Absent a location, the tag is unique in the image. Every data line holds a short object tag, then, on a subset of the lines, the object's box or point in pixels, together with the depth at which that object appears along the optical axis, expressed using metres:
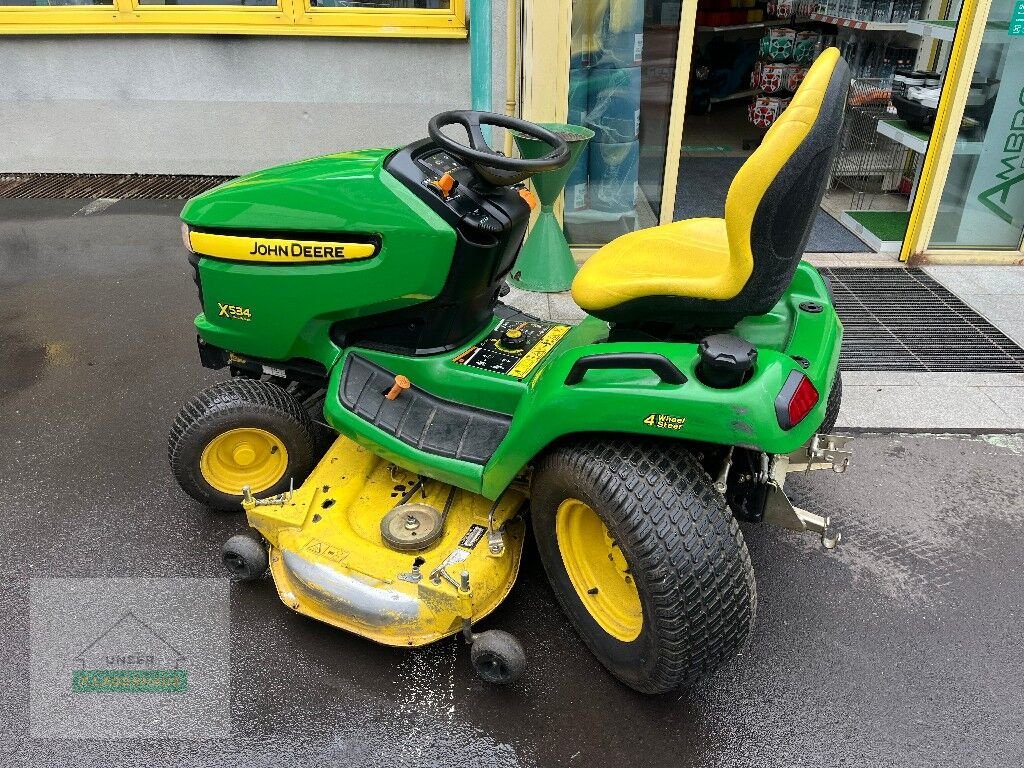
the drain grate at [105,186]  6.44
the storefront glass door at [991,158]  4.76
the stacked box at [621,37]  4.70
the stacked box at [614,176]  5.06
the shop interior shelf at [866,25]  6.02
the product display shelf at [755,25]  8.95
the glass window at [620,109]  4.68
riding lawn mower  1.99
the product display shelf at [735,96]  9.21
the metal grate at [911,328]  4.02
